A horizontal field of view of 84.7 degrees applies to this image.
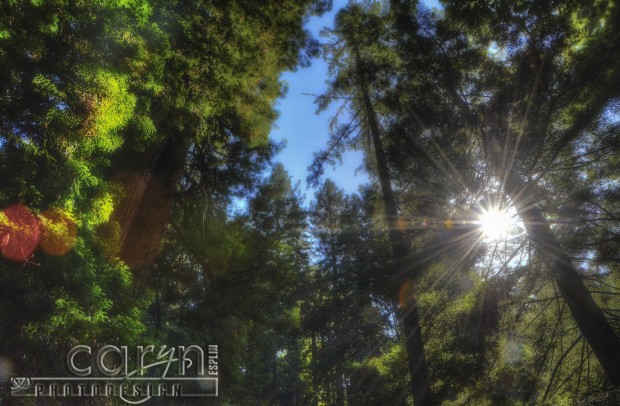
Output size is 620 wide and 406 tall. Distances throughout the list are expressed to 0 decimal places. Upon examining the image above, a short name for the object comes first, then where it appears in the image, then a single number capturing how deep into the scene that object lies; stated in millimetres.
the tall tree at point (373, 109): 7164
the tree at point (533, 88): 5469
